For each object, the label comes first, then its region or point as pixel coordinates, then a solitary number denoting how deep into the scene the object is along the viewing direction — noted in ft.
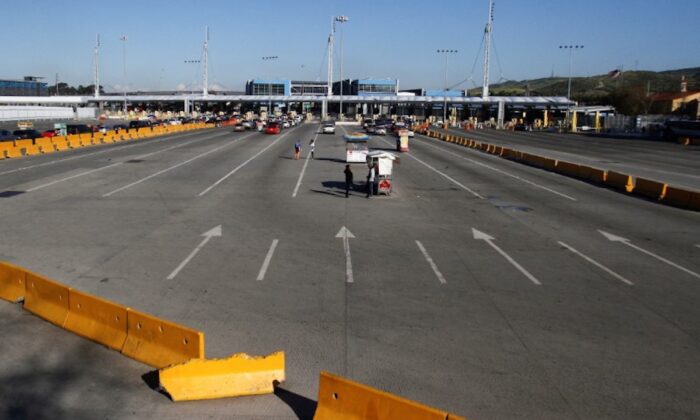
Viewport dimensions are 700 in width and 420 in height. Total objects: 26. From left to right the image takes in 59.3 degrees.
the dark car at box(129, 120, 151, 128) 268.33
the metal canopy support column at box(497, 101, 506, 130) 431.02
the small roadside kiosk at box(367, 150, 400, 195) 85.10
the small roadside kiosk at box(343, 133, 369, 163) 127.95
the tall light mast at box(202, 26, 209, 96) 520.42
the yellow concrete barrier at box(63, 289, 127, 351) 31.14
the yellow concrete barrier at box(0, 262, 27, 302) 38.04
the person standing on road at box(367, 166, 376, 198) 85.30
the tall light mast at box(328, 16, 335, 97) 461.16
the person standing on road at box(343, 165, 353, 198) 84.74
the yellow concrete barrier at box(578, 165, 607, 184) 105.19
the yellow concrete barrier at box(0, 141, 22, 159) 138.51
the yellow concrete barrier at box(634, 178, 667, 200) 86.58
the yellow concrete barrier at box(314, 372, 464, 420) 20.75
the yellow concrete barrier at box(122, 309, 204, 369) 27.66
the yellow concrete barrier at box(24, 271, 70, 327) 34.58
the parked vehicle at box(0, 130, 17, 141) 156.35
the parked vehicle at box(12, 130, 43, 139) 168.25
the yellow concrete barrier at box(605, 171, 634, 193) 95.16
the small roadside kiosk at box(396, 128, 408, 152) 167.94
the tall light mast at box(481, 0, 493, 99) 408.75
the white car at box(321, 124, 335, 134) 269.85
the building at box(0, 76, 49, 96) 499.10
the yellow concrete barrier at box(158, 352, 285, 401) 26.03
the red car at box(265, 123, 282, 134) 267.18
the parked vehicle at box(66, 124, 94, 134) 211.82
